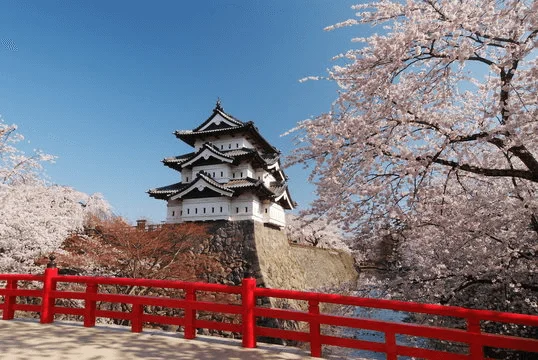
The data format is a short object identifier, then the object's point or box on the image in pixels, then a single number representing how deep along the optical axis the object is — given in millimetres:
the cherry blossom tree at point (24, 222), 12078
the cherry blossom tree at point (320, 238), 36094
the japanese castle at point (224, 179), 22266
